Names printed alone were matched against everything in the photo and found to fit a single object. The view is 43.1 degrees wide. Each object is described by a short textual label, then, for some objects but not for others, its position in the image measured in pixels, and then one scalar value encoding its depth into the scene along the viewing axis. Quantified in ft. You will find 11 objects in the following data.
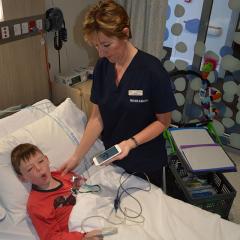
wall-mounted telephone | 7.55
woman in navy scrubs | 4.24
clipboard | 6.54
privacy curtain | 8.84
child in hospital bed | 4.62
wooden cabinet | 7.99
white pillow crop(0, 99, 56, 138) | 5.80
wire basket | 6.33
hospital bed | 4.59
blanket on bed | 4.52
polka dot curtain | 8.87
